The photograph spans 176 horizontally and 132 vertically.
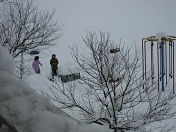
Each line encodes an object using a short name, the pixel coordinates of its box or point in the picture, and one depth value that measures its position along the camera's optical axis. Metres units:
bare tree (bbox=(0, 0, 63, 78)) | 10.43
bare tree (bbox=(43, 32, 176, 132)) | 5.64
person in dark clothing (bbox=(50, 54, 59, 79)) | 12.86
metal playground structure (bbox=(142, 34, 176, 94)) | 12.26
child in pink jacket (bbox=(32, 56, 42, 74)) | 12.67
